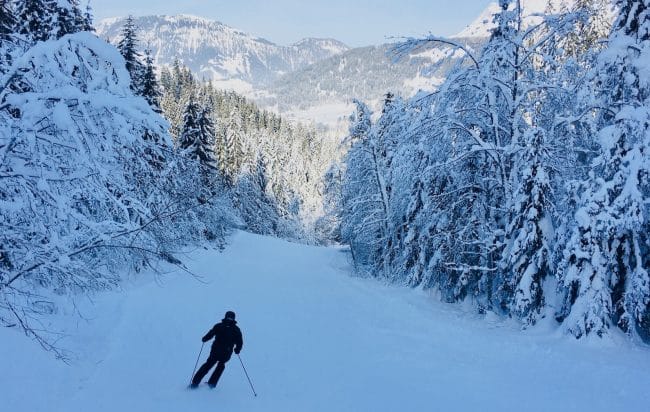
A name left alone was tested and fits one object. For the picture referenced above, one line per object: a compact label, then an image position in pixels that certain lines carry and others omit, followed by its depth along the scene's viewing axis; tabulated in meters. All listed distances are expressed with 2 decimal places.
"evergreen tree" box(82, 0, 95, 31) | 17.87
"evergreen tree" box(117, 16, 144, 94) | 26.19
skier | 8.83
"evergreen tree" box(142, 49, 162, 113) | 27.01
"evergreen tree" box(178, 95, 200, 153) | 36.41
